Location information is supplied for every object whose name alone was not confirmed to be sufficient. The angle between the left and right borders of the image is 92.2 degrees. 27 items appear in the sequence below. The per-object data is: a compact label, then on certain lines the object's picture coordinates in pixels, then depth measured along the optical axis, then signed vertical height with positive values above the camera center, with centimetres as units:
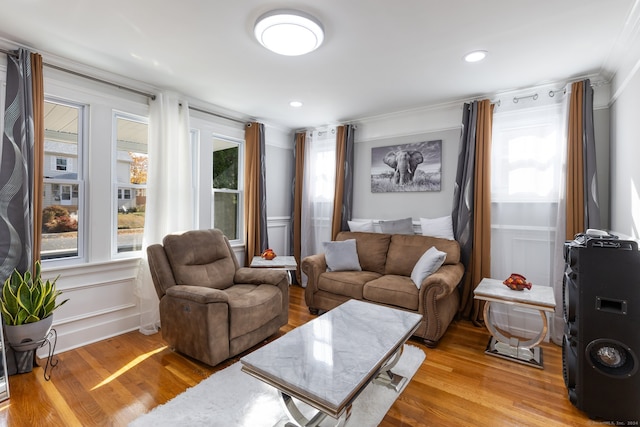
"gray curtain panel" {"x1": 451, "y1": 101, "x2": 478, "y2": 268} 336 +29
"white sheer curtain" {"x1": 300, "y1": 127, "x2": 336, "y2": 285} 457 +34
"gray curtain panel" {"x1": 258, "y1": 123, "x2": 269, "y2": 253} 431 +25
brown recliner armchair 232 -73
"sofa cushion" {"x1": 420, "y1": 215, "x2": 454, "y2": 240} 351 -18
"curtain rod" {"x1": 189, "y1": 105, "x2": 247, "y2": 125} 366 +122
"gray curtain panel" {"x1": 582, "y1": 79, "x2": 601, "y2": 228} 271 +43
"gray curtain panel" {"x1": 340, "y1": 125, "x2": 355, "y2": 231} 435 +45
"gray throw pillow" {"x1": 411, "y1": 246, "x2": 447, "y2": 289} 290 -52
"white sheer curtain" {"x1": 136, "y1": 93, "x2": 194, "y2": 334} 309 +30
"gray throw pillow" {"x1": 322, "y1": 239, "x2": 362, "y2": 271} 363 -54
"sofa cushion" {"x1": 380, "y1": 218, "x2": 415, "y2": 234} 382 -19
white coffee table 135 -76
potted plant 216 -74
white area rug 179 -122
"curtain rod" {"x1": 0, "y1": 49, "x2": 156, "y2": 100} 232 +120
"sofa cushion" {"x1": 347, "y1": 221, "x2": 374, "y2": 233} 407 -20
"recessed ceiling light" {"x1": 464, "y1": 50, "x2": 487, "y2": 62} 242 +126
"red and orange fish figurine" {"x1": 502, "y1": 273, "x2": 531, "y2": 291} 265 -62
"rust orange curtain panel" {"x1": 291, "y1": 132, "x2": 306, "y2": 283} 484 +22
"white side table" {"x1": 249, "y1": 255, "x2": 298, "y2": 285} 367 -63
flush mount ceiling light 195 +120
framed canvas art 377 +57
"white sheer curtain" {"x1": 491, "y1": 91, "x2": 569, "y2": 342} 298 +18
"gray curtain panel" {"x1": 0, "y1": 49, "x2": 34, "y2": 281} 228 +31
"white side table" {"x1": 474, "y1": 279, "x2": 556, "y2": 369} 245 -76
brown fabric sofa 277 -72
